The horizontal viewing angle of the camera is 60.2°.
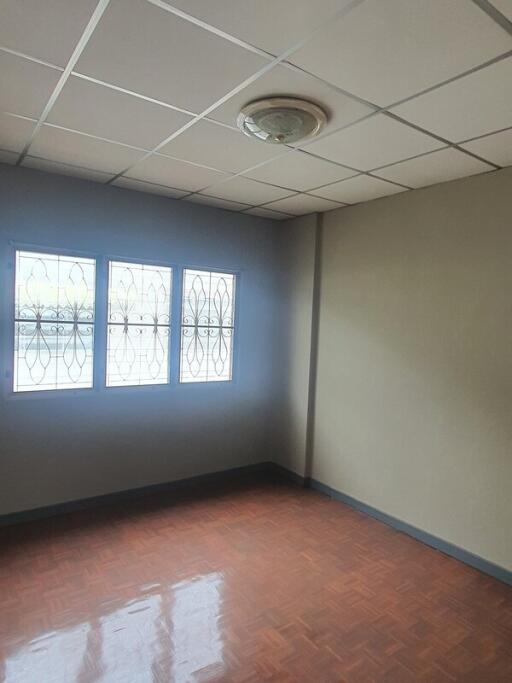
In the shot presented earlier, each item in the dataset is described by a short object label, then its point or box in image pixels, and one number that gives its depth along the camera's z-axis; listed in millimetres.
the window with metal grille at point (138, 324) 3908
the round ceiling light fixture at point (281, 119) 2139
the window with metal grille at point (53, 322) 3473
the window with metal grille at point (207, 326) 4375
